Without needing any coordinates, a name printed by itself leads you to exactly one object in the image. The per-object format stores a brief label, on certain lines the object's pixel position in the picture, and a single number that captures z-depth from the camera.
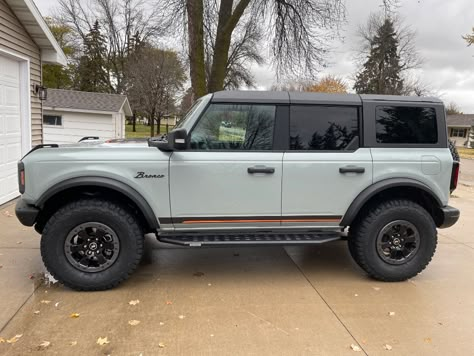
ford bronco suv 4.01
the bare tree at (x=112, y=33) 44.81
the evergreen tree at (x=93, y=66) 46.03
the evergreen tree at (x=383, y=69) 39.16
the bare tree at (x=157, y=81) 29.73
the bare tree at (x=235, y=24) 13.16
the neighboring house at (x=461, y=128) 56.57
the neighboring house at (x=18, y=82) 7.74
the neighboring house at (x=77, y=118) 20.28
